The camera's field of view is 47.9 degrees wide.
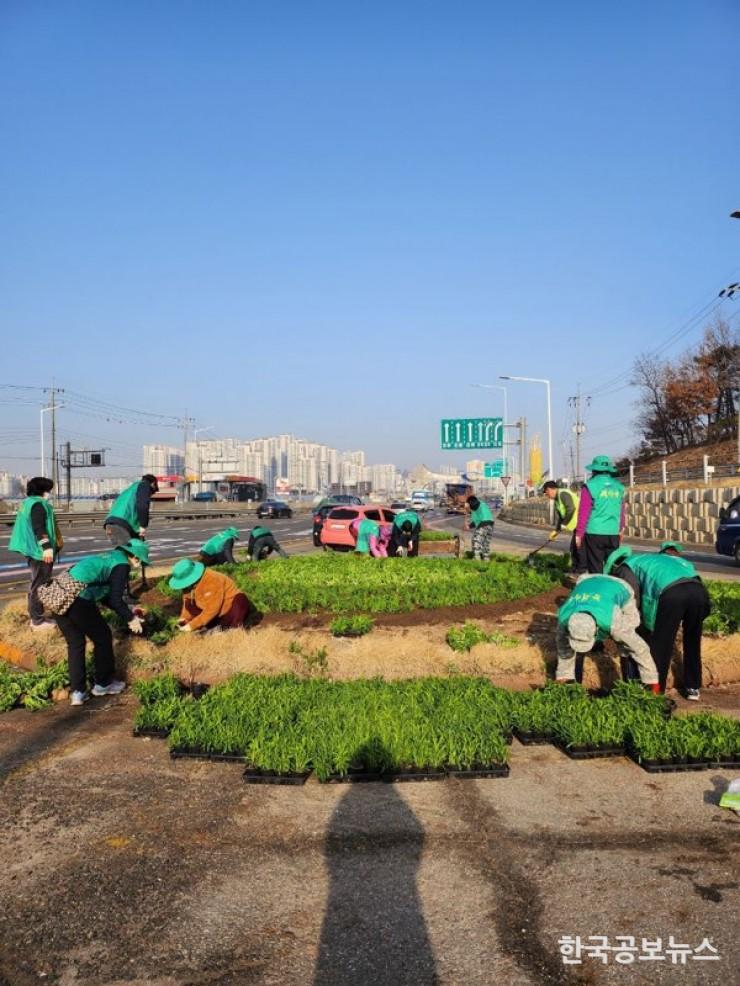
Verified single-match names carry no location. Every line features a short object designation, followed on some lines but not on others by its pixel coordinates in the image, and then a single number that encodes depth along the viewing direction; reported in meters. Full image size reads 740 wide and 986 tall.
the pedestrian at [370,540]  14.95
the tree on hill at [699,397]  58.16
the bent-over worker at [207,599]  8.01
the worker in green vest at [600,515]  8.51
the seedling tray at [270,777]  5.08
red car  22.94
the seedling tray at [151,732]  6.16
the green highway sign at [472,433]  64.75
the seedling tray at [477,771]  5.19
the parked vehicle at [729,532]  20.22
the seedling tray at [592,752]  5.55
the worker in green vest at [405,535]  16.20
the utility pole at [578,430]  76.75
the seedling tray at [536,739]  5.87
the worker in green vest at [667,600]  6.52
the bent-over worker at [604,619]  6.33
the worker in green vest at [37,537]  8.75
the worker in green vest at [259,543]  14.80
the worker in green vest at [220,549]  11.50
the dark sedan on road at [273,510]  58.44
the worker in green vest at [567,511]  9.95
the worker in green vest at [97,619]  7.23
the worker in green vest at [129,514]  10.16
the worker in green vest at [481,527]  15.59
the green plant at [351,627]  8.30
